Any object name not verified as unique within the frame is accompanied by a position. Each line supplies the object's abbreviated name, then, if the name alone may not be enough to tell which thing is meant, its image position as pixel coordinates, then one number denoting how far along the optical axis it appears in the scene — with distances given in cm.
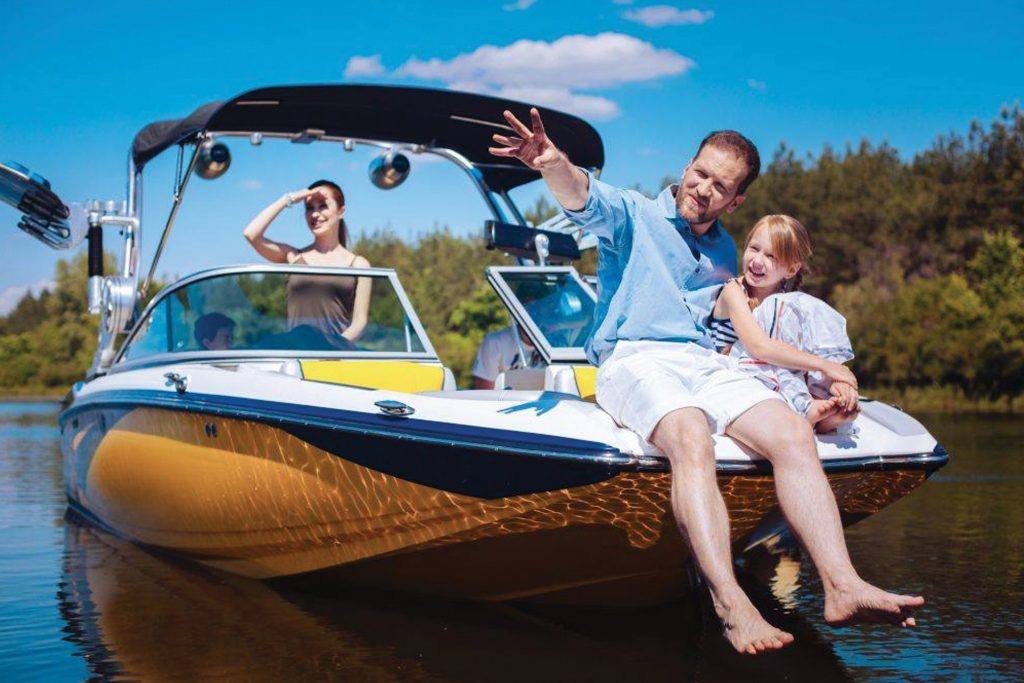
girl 378
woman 596
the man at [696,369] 314
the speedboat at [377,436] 385
